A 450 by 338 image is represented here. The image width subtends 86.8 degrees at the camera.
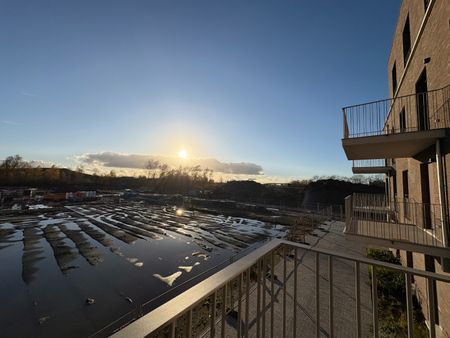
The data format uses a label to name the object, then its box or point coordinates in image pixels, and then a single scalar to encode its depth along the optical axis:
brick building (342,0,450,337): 4.45
